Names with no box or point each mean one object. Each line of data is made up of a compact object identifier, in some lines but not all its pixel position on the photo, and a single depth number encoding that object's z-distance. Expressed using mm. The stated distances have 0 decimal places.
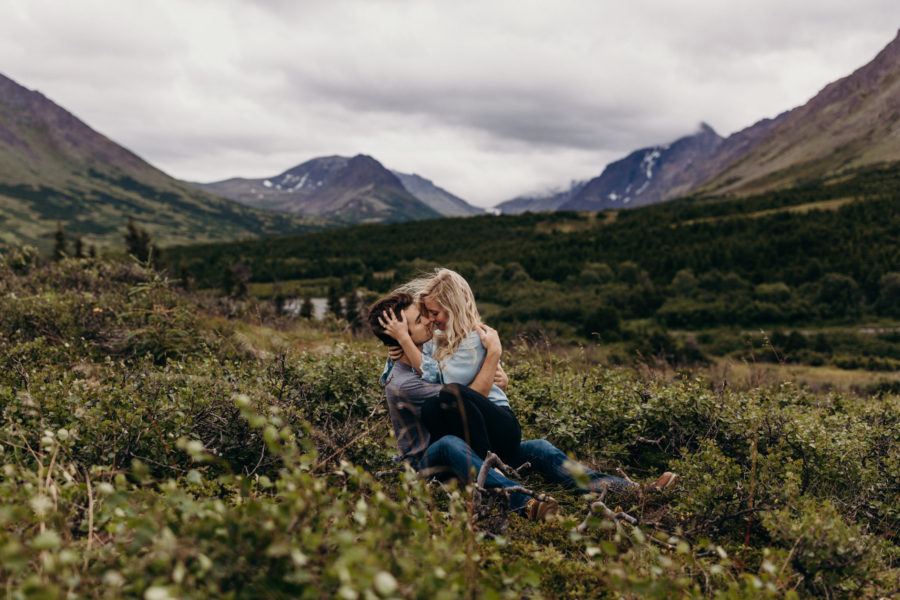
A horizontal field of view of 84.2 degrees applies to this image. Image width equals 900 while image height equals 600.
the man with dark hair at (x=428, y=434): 4488
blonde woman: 4680
